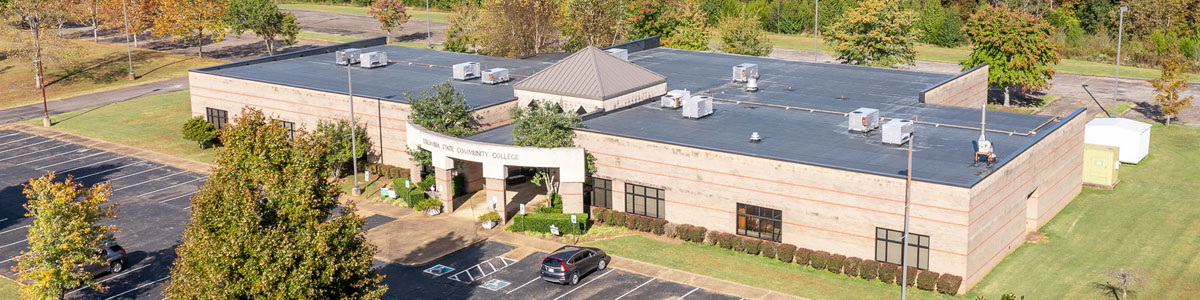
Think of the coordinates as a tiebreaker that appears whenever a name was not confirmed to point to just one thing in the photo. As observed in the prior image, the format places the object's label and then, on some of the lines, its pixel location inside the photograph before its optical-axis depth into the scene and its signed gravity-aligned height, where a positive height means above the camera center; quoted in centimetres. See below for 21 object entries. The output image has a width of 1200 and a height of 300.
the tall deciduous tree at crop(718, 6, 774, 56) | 10150 -534
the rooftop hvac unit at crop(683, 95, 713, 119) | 6225 -736
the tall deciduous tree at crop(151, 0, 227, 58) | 11612 -344
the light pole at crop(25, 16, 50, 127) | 10011 -448
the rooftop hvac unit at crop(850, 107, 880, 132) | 5791 -763
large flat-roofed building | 4941 -875
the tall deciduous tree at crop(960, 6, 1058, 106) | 8600 -590
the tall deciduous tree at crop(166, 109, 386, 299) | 3078 -731
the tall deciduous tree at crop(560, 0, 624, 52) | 10288 -393
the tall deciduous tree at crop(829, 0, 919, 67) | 9025 -488
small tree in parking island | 4375 -1034
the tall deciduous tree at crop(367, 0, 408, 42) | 13262 -370
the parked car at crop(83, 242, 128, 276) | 5047 -1290
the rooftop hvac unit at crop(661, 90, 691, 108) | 6512 -716
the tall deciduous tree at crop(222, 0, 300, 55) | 11656 -351
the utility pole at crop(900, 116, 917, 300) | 4472 -1138
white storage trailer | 7038 -1070
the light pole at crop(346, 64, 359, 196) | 6544 -1043
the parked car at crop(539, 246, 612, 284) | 4853 -1279
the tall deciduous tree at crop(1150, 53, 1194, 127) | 8175 -860
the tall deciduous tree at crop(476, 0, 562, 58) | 10138 -425
